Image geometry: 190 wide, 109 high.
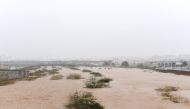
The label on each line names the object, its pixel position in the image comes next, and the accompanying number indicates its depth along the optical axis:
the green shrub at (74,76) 21.39
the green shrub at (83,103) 6.72
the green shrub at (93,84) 13.45
